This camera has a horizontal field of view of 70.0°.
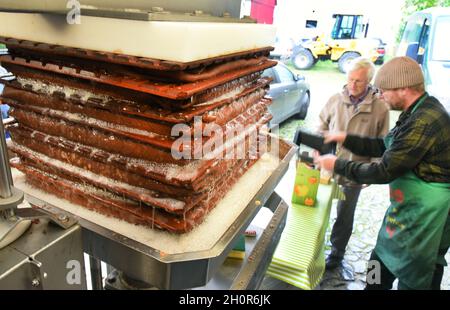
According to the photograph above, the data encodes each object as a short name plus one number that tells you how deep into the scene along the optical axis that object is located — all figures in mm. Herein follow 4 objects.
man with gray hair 2777
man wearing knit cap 1848
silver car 5805
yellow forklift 10031
